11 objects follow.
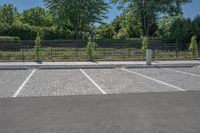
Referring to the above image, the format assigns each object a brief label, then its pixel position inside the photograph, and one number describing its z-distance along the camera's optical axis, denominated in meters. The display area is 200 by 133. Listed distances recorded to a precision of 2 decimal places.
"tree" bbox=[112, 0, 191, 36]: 29.34
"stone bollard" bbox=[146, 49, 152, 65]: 13.55
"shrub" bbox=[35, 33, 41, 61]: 14.86
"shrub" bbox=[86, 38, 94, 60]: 15.31
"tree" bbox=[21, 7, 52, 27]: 43.61
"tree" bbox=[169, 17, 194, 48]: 23.07
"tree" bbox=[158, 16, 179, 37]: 24.83
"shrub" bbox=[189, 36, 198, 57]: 16.55
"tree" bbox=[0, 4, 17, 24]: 34.21
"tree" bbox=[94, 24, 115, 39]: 39.36
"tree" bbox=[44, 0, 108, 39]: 31.71
